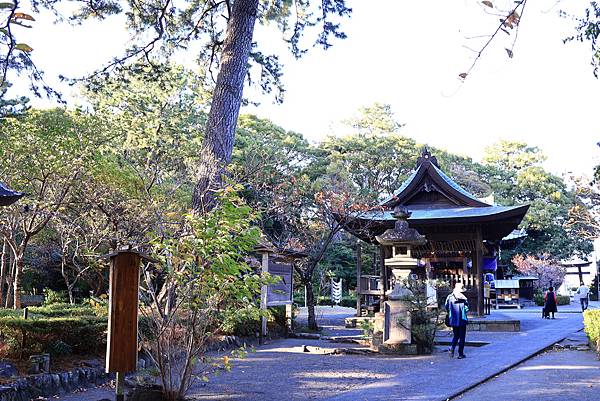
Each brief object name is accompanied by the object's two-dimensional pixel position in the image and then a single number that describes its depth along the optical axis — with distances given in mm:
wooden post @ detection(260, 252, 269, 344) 17719
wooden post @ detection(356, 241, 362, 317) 24797
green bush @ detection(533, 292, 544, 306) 41844
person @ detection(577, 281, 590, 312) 30969
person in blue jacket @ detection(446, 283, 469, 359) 12641
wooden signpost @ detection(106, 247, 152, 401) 7449
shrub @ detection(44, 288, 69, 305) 21500
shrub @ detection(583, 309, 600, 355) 12672
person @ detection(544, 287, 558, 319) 25203
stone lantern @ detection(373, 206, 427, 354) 14031
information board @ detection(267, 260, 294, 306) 18781
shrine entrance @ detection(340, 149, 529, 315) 21844
